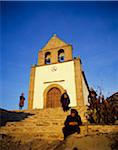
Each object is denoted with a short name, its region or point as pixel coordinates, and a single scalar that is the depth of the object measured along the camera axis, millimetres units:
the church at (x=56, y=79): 16022
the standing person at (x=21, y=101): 15723
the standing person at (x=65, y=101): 11867
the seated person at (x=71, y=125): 6375
